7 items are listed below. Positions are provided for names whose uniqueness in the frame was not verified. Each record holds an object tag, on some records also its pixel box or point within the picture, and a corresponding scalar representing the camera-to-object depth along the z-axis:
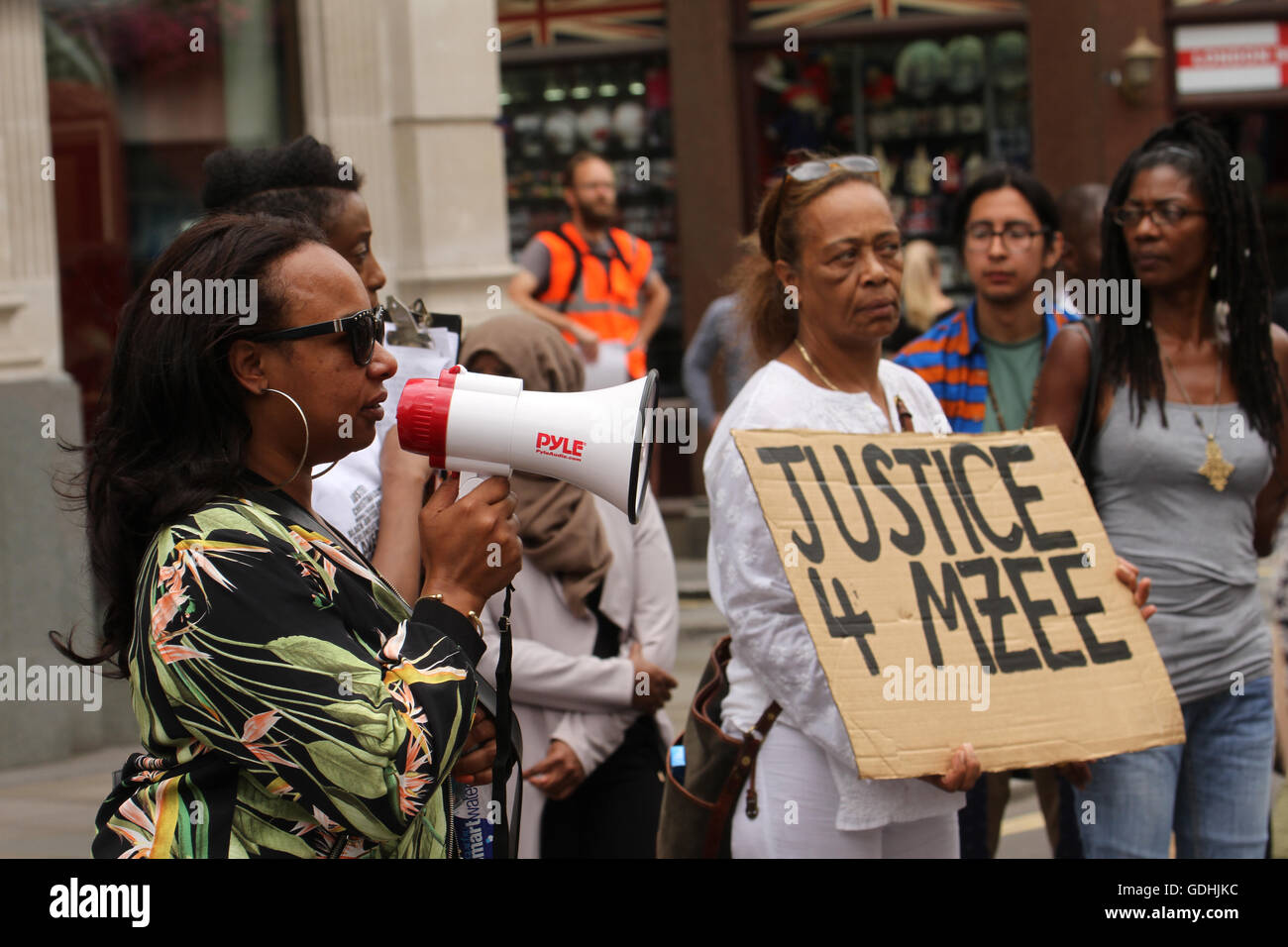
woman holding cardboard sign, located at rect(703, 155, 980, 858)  3.00
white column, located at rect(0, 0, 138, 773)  6.28
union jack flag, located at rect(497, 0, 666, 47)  11.37
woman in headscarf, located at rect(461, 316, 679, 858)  3.61
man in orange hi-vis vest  8.41
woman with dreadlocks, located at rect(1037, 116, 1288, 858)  3.62
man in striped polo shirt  4.38
